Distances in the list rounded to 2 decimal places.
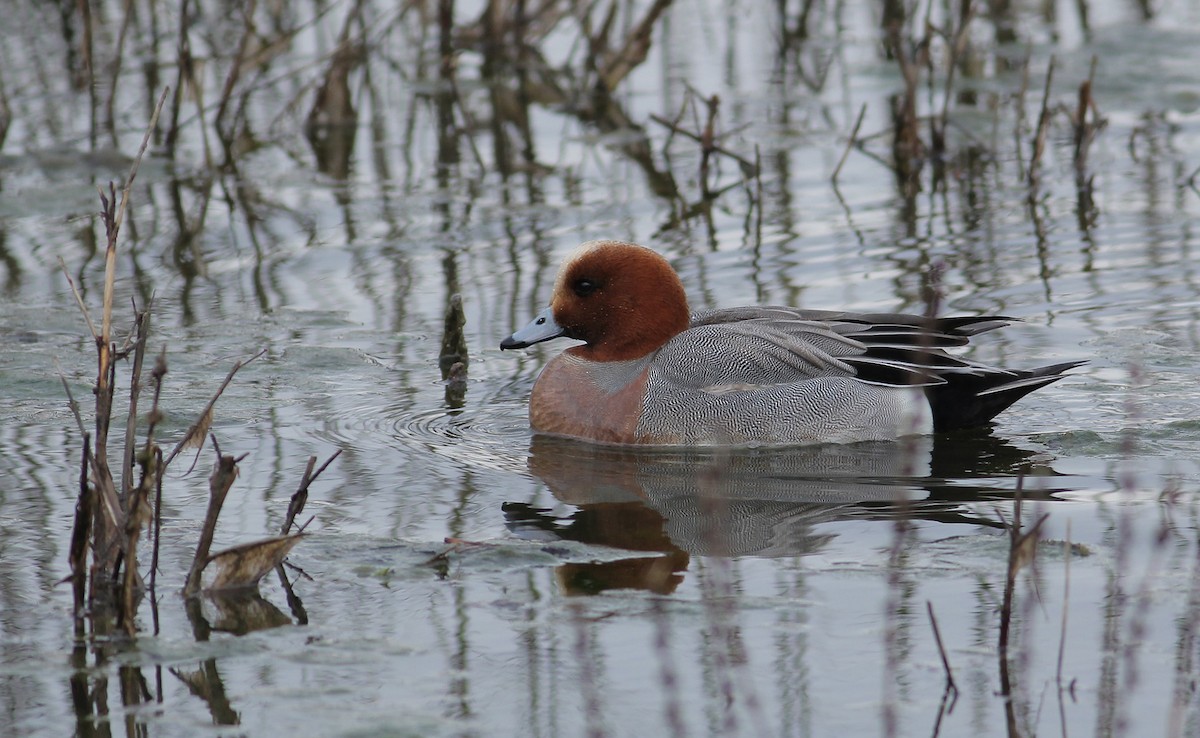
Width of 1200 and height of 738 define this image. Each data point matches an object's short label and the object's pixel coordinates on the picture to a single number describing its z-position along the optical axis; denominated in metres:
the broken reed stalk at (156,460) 8.22
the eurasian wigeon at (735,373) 12.86
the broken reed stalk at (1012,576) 7.60
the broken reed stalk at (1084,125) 18.80
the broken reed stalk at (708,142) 18.78
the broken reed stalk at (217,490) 8.54
